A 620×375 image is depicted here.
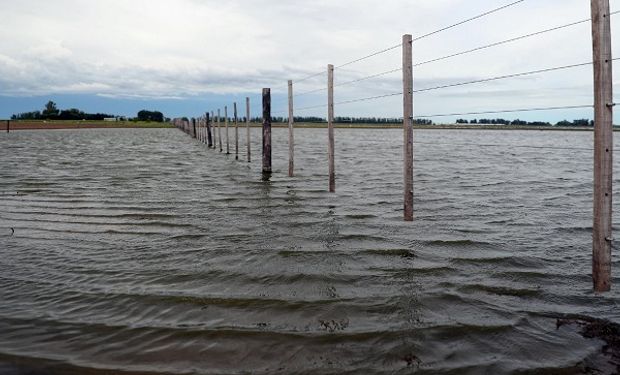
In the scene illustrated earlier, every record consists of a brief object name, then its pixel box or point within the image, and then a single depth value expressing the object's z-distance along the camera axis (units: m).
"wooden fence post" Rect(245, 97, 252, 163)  21.39
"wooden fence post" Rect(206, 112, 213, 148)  35.11
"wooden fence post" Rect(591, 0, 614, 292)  4.57
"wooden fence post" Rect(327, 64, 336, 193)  12.09
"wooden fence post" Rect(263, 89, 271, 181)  17.14
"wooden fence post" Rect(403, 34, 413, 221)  8.15
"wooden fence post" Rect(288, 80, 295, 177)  15.31
